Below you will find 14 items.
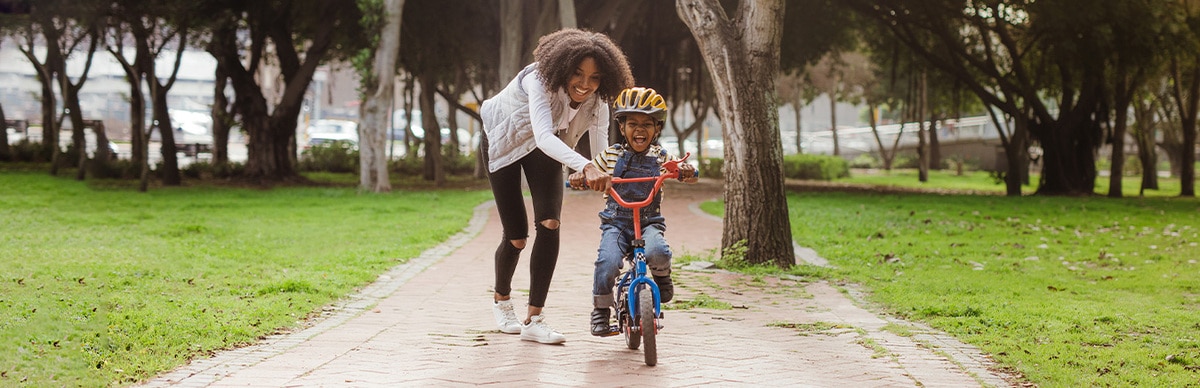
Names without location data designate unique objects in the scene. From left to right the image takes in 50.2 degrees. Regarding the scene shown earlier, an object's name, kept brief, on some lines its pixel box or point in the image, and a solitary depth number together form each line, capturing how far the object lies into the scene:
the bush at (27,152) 32.94
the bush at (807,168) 37.00
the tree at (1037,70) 25.90
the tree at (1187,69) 24.80
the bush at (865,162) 51.41
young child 5.92
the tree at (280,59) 26.36
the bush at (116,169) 26.88
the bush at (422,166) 34.97
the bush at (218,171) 28.77
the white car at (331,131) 50.22
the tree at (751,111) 10.47
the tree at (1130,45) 23.94
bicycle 5.72
